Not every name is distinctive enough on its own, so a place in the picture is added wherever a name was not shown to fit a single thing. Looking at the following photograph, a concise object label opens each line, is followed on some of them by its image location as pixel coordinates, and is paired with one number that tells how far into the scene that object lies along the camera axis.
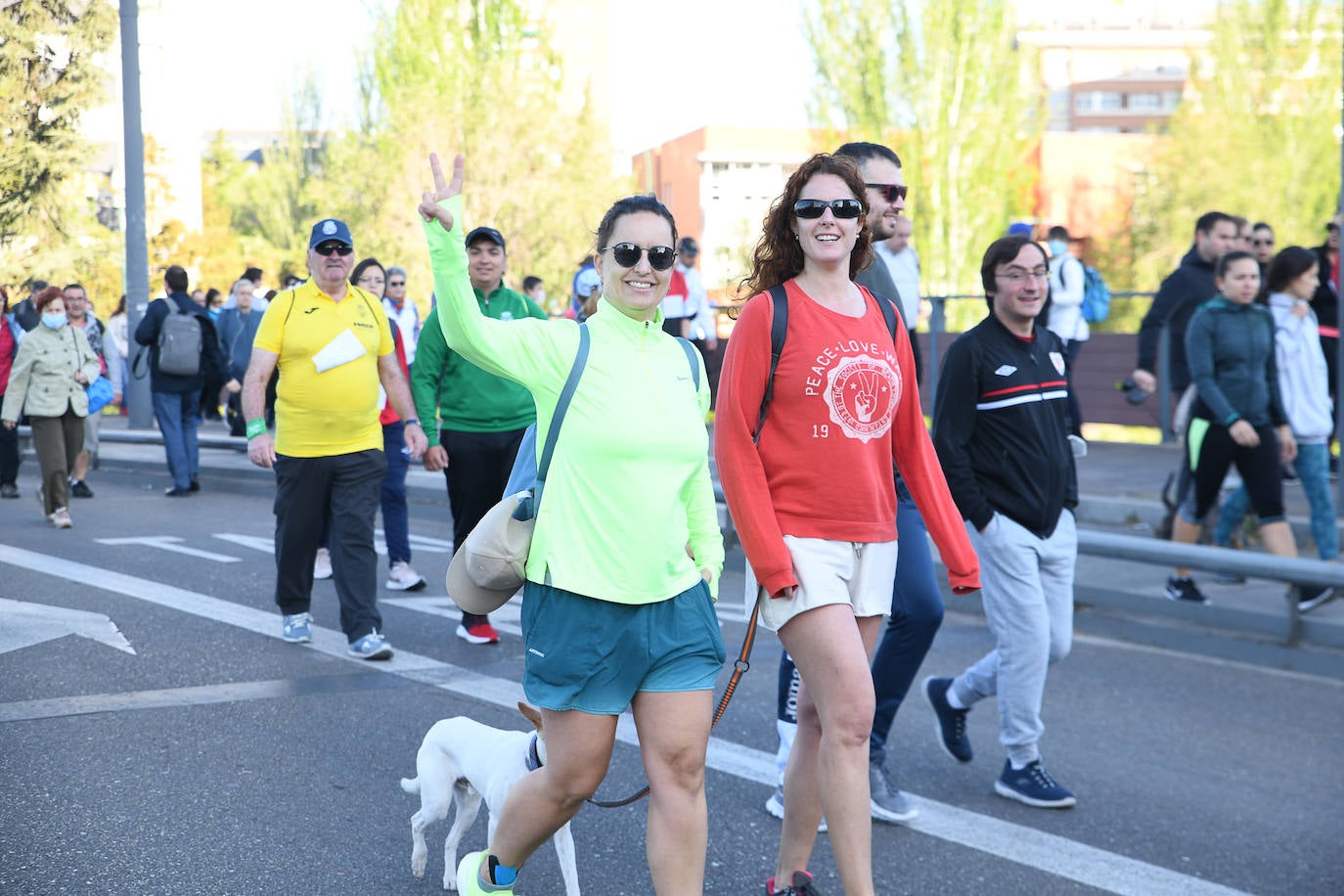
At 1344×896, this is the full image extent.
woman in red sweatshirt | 3.77
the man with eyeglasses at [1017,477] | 4.98
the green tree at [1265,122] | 39.84
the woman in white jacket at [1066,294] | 11.74
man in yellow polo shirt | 6.92
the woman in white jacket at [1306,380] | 8.53
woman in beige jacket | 11.54
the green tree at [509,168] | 32.06
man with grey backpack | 13.53
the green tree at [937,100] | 39.47
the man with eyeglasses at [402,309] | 13.18
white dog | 3.80
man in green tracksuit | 7.38
